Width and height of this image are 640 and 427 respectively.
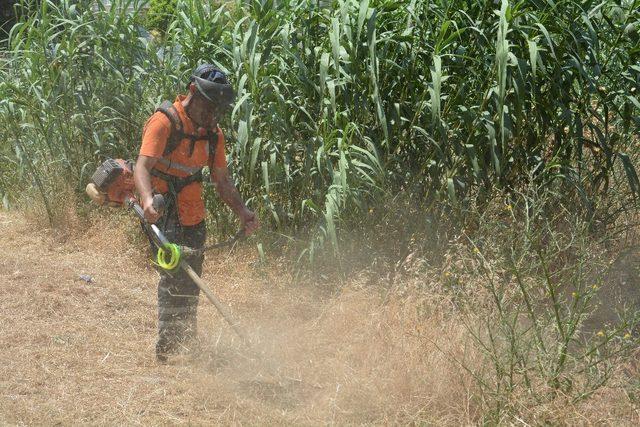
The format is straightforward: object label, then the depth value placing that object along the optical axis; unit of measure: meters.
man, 10.27
